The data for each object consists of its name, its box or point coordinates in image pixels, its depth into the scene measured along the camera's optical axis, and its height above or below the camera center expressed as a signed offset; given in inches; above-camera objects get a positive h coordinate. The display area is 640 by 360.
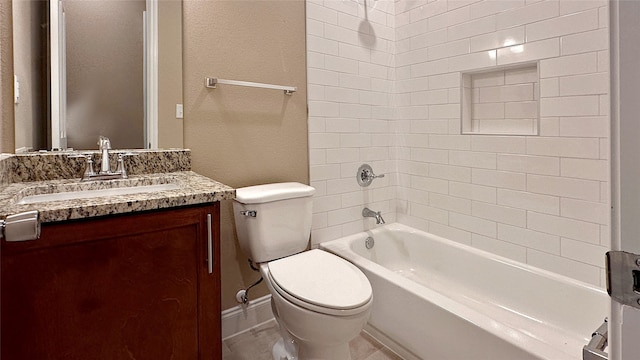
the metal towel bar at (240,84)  70.3 +20.2
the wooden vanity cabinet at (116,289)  33.6 -12.3
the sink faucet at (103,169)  55.8 +1.6
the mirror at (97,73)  55.4 +18.8
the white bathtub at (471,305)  53.1 -25.2
